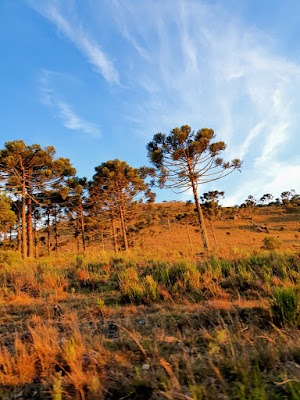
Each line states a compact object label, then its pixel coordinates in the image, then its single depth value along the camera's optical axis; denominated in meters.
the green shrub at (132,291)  4.82
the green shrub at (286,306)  2.88
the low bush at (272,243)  26.79
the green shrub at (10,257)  12.33
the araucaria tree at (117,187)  25.25
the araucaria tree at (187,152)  17.17
